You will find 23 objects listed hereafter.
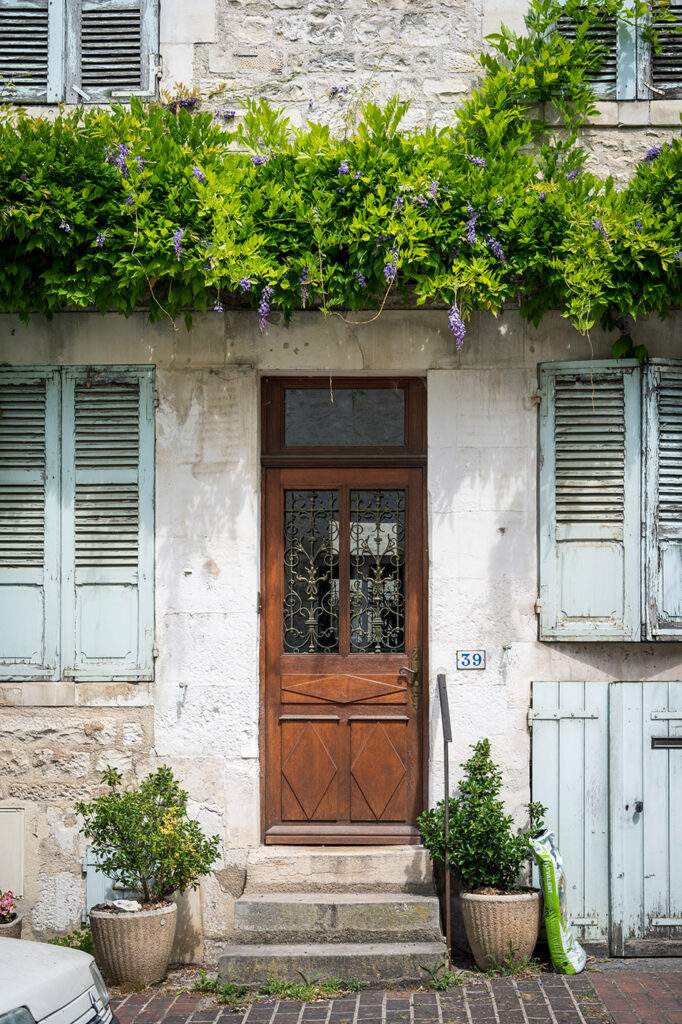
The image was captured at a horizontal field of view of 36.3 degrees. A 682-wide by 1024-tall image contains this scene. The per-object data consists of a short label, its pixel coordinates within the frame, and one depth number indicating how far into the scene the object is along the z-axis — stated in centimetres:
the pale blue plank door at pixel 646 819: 613
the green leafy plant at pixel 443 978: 561
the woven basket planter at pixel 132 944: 568
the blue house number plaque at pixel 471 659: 632
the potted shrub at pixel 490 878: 577
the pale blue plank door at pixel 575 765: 621
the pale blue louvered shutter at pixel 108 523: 634
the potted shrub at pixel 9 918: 578
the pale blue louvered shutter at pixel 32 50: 649
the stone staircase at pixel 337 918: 568
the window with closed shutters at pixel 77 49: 650
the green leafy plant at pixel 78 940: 607
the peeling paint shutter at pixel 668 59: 649
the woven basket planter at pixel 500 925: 576
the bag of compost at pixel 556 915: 580
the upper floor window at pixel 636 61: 646
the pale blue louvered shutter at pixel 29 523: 635
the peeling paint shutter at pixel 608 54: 648
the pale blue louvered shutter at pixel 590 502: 629
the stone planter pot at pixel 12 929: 577
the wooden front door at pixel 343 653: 652
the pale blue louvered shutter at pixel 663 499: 625
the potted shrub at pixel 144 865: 570
